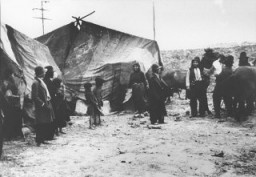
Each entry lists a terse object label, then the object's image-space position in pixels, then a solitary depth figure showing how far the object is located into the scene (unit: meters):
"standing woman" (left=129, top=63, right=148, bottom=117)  10.84
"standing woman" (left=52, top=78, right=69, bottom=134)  8.08
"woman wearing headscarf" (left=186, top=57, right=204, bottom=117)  10.02
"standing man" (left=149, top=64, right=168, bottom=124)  9.19
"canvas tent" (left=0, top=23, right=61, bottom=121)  7.65
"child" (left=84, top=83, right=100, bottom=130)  9.32
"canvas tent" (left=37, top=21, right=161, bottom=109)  13.02
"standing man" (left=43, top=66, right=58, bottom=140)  7.41
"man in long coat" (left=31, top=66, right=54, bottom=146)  6.78
